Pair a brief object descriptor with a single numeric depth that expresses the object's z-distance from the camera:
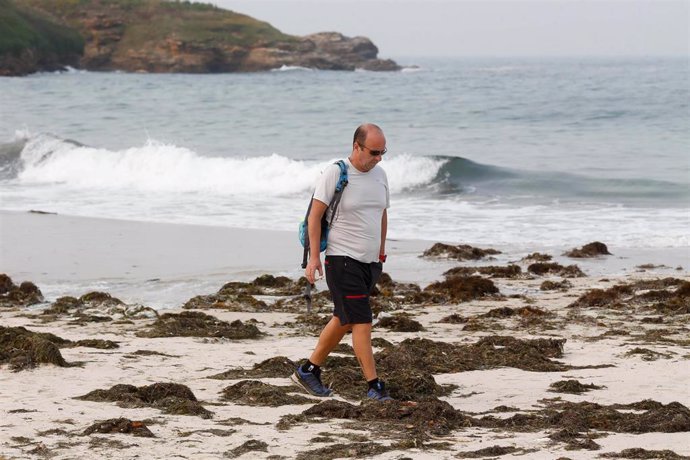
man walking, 11.87
